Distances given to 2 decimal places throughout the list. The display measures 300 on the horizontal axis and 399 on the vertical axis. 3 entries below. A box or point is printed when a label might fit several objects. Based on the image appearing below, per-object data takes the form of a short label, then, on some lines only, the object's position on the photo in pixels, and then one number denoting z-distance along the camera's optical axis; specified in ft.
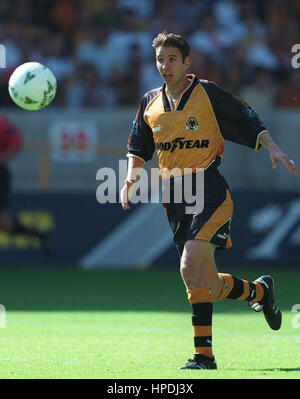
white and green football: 51.08
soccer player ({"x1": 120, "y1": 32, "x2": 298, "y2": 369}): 44.04
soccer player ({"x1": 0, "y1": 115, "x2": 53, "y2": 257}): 102.42
